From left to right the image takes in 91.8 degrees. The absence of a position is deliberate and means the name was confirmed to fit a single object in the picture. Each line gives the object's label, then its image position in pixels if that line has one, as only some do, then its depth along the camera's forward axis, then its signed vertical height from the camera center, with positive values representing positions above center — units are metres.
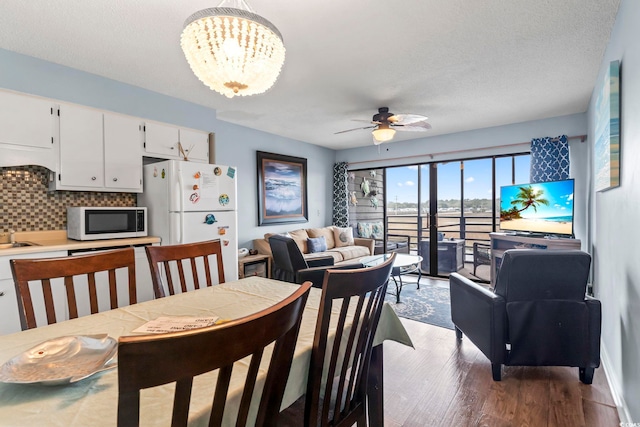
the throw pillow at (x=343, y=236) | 5.63 -0.48
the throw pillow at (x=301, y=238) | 4.98 -0.45
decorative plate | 0.80 -0.43
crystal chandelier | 1.27 +0.71
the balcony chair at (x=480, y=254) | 5.09 -0.74
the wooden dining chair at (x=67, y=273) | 1.30 -0.28
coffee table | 3.79 -0.67
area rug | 3.40 -1.17
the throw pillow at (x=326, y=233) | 5.36 -0.41
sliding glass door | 4.83 +0.08
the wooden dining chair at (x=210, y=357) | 0.49 -0.26
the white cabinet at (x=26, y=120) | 2.41 +0.74
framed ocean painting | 4.96 +0.37
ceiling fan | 3.52 +1.02
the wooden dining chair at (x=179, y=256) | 1.73 -0.27
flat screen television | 3.67 +0.02
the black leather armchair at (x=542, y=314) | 2.02 -0.71
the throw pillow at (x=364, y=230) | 6.20 -0.40
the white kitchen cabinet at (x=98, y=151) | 2.73 +0.57
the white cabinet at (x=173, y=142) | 3.29 +0.78
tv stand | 3.52 -0.42
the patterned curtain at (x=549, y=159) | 4.03 +0.67
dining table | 0.69 -0.45
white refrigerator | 3.04 +0.08
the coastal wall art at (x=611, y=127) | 1.94 +0.54
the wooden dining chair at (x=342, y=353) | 0.98 -0.52
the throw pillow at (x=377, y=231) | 6.11 -0.41
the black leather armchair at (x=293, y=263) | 3.18 -0.62
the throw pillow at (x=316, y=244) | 4.98 -0.55
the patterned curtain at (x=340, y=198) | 6.19 +0.25
